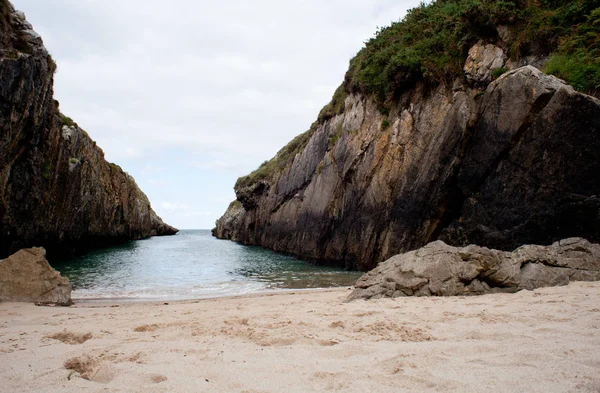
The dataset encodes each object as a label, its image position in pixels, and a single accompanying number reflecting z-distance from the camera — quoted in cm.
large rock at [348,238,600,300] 766
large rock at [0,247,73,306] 851
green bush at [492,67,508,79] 1373
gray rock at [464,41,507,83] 1424
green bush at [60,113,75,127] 2629
